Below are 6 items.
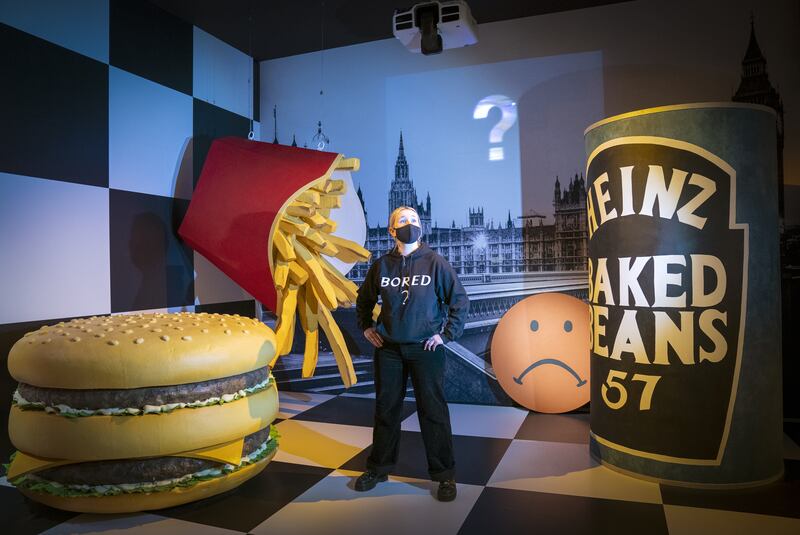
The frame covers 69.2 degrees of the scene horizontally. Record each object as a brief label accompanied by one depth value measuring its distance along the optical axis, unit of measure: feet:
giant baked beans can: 8.17
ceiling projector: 11.25
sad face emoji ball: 11.54
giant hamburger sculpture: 6.77
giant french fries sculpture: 10.16
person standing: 7.89
